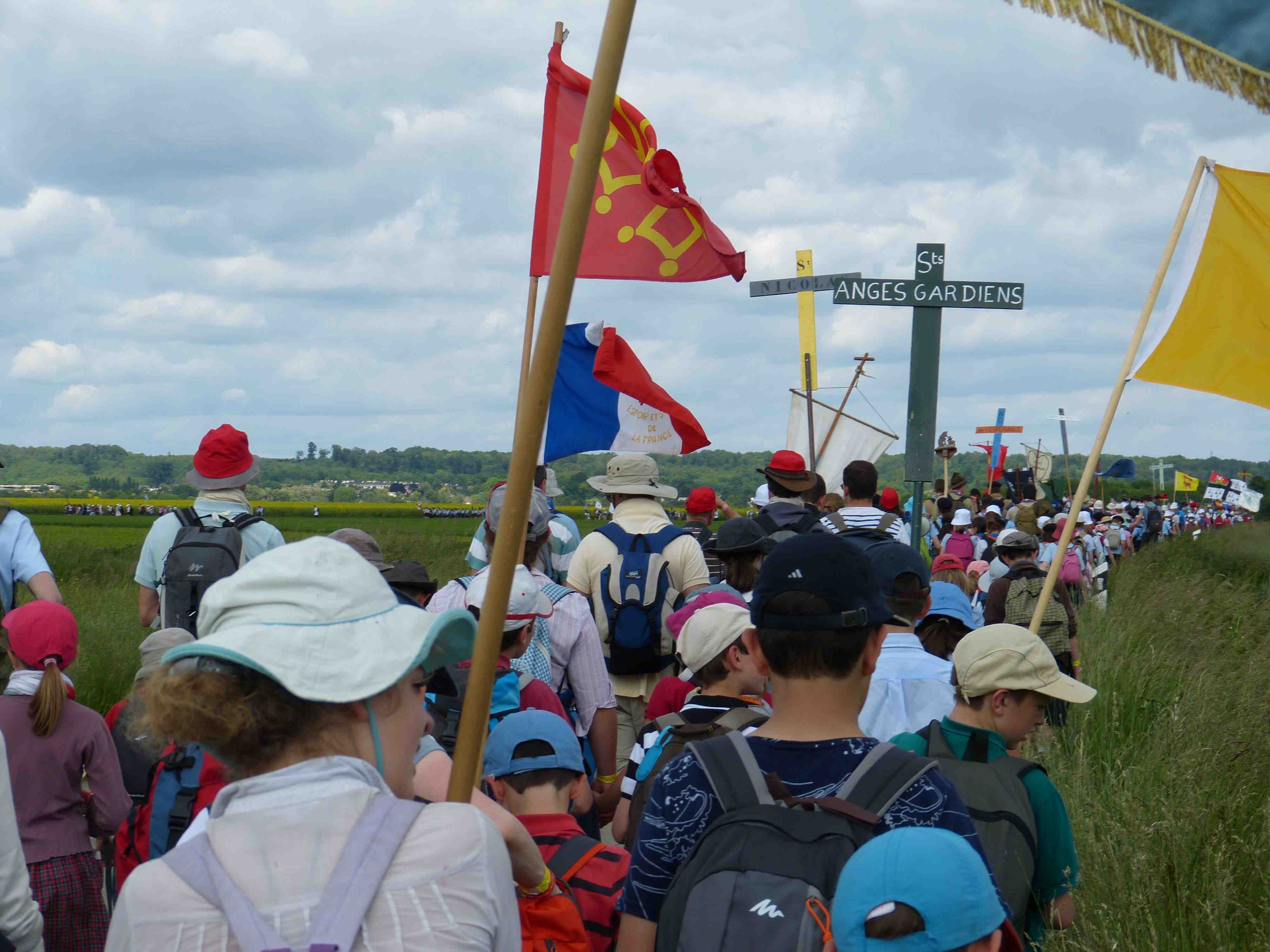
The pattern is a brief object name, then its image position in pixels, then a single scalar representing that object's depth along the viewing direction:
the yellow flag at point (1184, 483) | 52.97
